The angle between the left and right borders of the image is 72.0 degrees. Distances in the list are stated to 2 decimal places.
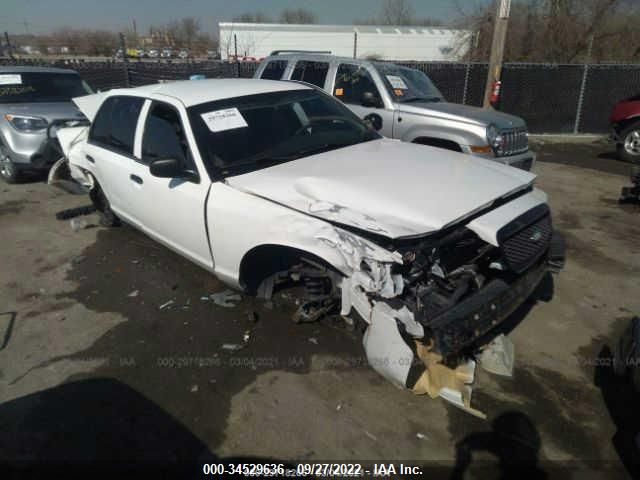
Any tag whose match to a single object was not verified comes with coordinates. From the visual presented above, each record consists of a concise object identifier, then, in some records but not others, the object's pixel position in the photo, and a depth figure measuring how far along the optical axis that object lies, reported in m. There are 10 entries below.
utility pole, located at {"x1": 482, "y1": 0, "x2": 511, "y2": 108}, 10.21
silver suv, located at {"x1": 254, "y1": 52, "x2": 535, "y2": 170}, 5.71
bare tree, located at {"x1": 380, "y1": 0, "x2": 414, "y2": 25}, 37.77
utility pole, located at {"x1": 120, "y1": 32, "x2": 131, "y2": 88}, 13.43
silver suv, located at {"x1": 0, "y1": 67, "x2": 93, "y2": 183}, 6.81
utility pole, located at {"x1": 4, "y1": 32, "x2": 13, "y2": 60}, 15.91
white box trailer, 33.28
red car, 8.84
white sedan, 2.55
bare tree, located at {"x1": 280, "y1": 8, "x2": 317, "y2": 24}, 60.25
